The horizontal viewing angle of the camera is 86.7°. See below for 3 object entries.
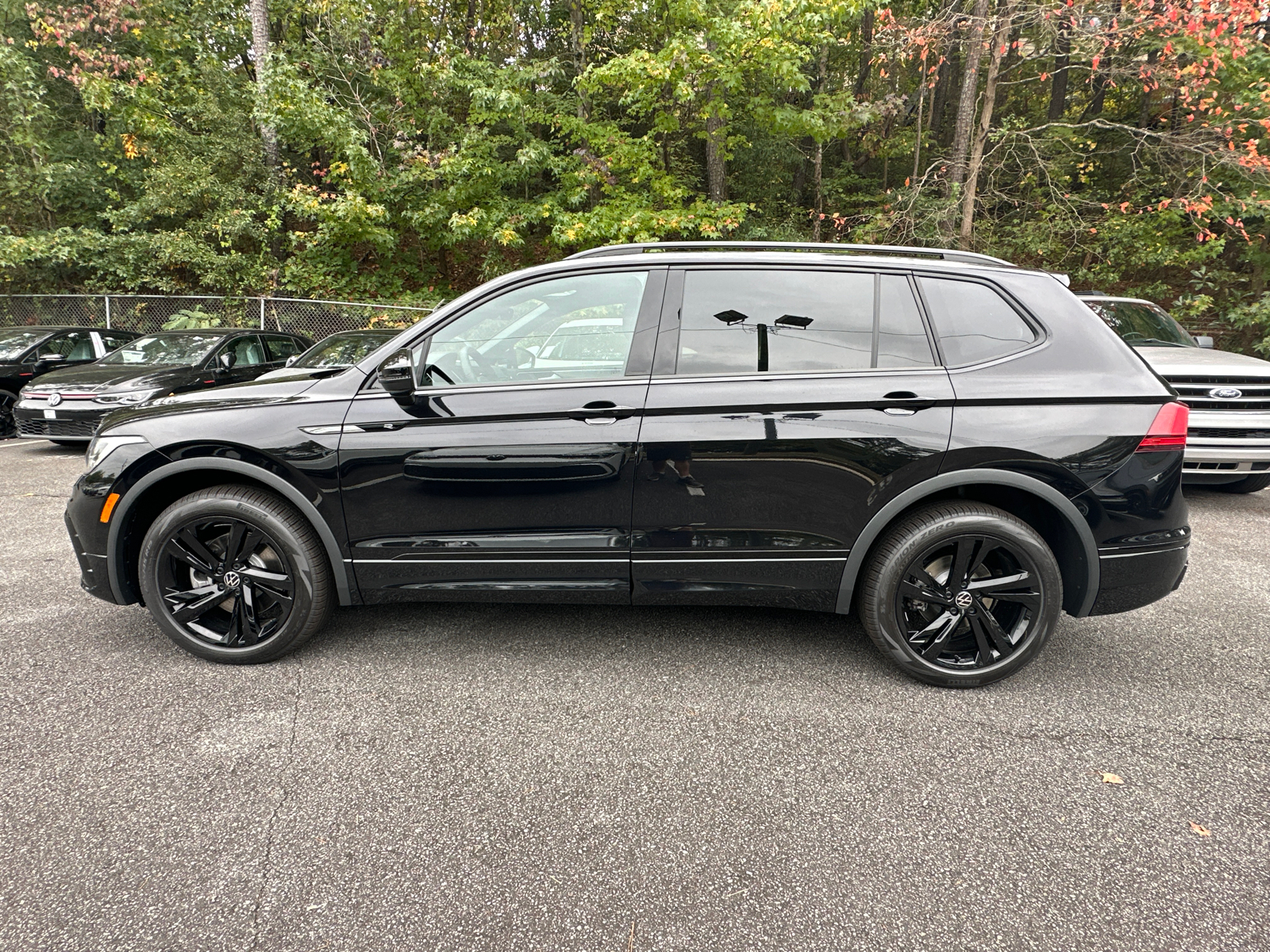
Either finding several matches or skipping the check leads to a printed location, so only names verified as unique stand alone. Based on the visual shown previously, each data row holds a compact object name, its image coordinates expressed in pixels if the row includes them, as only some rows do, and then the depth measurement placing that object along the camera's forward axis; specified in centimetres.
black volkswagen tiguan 270
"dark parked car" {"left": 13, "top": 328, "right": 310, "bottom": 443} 727
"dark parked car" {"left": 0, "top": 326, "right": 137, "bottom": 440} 848
